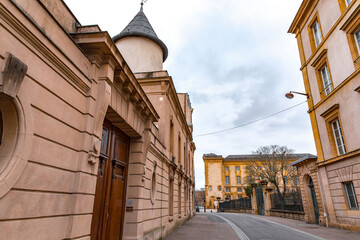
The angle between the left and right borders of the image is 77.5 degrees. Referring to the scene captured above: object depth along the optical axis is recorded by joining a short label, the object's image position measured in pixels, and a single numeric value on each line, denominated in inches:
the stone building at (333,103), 418.6
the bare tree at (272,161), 1384.1
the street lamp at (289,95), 556.0
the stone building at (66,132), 105.1
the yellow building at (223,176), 2342.4
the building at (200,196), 2773.1
